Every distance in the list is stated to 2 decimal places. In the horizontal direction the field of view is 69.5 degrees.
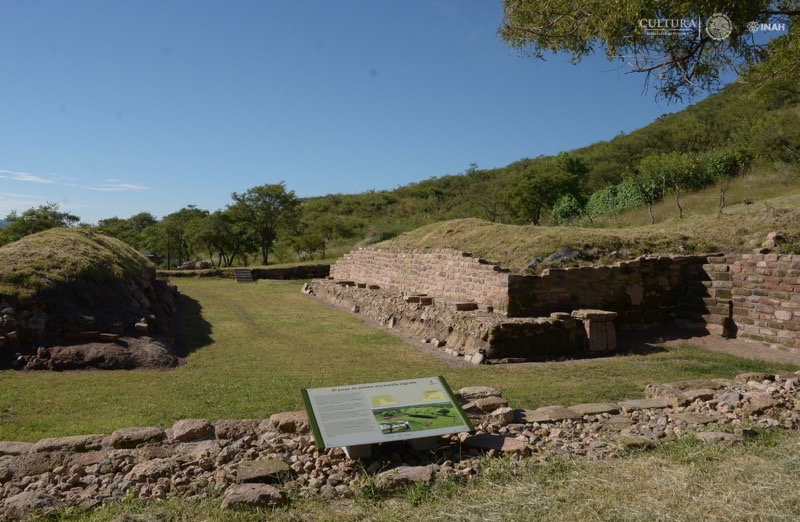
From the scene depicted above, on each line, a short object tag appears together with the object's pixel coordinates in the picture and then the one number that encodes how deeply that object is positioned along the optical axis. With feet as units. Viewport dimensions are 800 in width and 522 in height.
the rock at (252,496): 12.16
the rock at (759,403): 17.80
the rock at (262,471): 13.43
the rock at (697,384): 21.71
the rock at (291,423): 16.89
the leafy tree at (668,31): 23.13
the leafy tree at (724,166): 82.10
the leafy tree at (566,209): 87.56
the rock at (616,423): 17.15
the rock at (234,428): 16.34
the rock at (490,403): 19.19
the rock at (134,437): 15.64
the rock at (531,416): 18.01
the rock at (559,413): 18.16
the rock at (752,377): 22.71
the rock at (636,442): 15.06
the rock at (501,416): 17.78
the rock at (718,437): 14.93
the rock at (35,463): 13.99
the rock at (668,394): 19.94
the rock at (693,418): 17.11
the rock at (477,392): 20.47
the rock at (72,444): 15.38
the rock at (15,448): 15.33
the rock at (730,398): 19.05
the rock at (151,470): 13.51
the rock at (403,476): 13.01
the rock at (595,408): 18.72
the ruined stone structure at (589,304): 32.68
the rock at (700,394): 19.99
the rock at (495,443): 14.99
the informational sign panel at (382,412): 13.89
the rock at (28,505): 11.97
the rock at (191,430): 15.93
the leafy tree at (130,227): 134.33
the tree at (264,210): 126.41
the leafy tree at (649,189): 80.53
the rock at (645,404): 19.36
